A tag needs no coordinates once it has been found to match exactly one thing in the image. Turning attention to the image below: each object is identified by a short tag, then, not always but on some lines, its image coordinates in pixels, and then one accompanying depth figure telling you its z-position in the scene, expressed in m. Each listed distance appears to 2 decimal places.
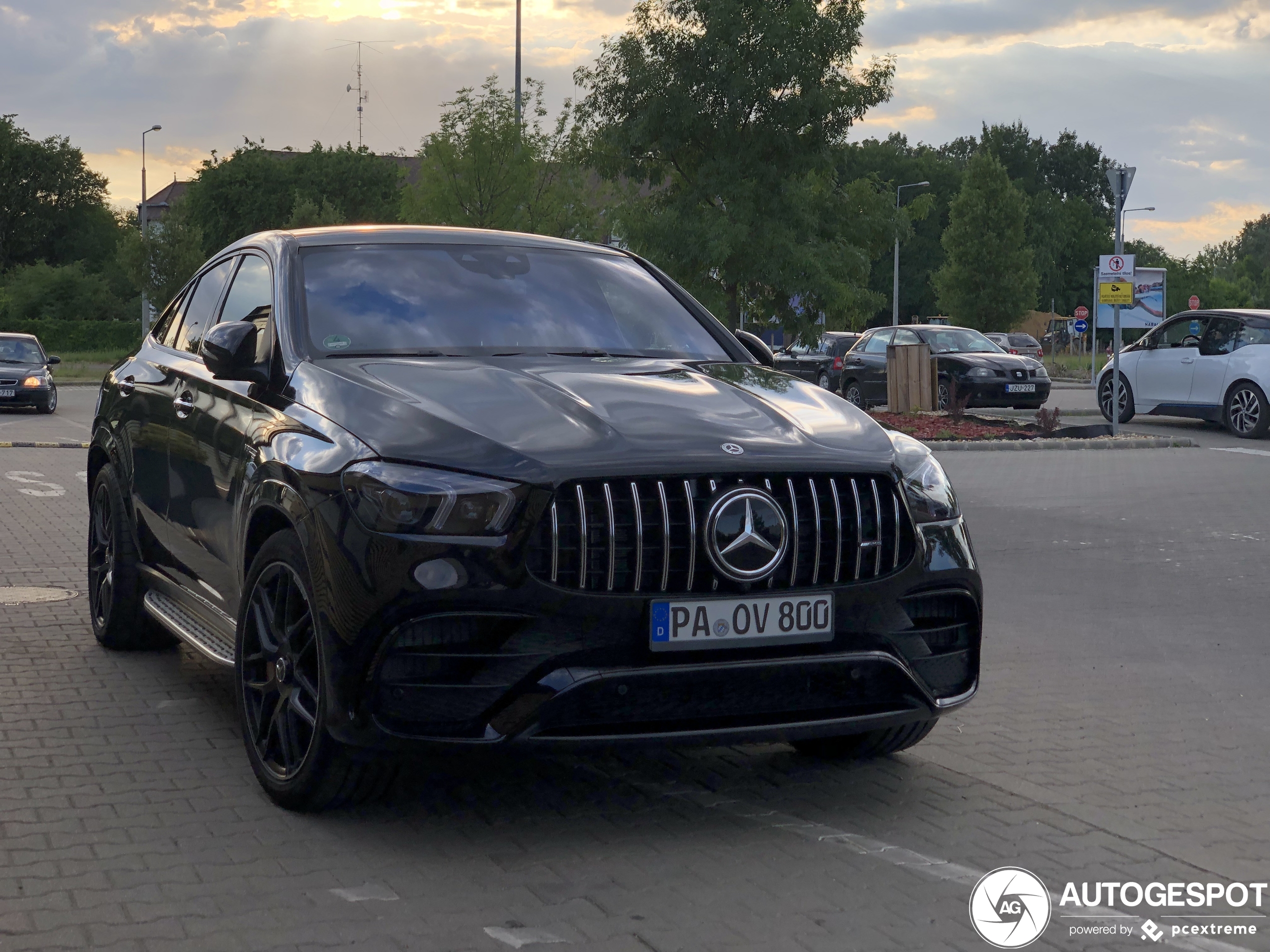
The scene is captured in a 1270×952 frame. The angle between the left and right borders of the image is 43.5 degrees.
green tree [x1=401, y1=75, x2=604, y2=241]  40.25
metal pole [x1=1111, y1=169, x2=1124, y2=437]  20.28
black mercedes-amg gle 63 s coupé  3.93
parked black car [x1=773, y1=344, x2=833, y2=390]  31.88
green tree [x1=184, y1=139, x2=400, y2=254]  73.94
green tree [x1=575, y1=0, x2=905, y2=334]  25.39
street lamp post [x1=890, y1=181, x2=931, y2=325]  70.69
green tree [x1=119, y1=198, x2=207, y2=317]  55.34
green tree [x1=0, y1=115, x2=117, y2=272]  79.56
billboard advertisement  27.06
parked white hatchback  20.92
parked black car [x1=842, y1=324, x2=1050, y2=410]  25.56
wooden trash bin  23.42
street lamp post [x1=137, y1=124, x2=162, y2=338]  56.78
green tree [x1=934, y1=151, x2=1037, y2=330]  69.69
